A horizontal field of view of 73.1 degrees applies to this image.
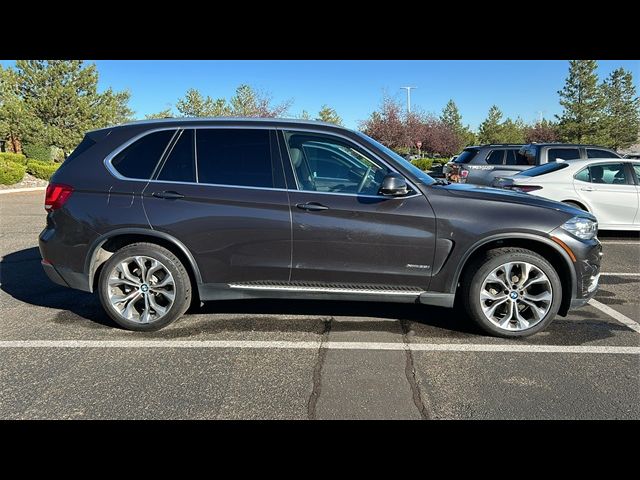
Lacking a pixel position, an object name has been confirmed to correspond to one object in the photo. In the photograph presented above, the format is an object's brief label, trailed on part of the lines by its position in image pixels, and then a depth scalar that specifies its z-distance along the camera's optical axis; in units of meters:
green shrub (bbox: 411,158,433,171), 31.27
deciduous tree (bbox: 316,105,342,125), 45.44
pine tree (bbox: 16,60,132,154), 27.97
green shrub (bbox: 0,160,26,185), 17.42
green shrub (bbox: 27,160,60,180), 20.52
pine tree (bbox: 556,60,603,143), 39.66
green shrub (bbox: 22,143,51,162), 24.20
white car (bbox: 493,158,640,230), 7.62
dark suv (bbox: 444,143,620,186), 10.22
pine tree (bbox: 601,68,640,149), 40.81
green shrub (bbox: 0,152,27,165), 19.61
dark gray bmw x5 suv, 3.69
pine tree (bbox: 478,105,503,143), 53.94
